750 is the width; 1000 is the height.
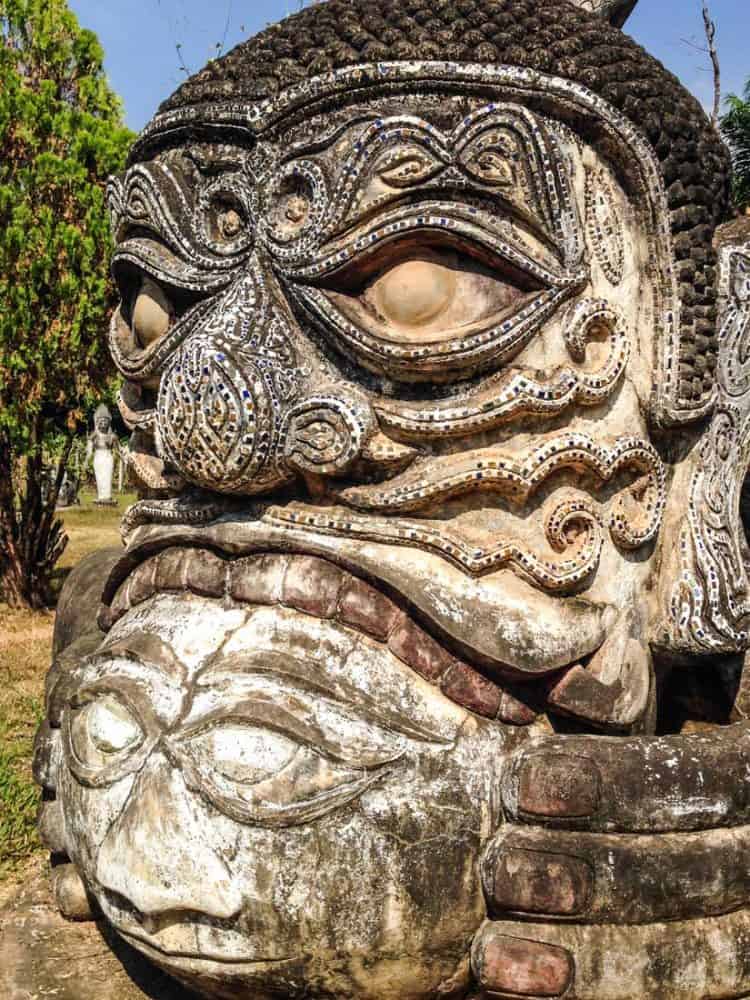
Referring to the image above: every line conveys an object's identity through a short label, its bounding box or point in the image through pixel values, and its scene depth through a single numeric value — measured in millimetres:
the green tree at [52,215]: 7402
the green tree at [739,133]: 16500
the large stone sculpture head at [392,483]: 2240
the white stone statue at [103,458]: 19125
